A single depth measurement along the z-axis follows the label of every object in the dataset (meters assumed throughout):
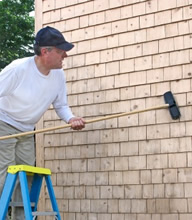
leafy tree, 28.50
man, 5.75
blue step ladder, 5.16
